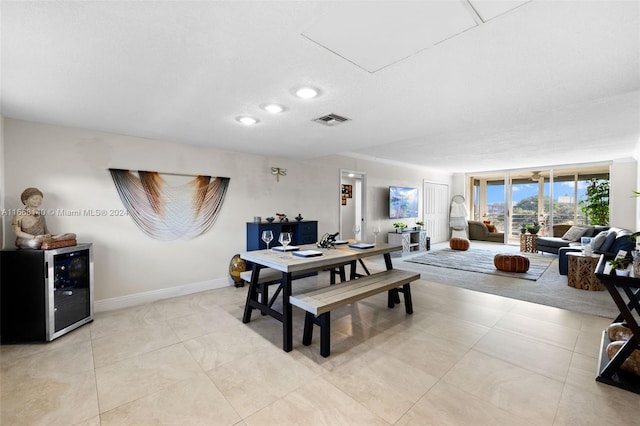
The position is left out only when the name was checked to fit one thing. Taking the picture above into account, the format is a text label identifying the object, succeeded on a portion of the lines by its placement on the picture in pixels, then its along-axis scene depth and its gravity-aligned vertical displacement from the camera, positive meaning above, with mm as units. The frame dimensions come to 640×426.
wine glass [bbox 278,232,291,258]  2928 -335
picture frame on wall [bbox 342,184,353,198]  7205 +471
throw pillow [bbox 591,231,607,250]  4762 -581
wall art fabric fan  3459 +93
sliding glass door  7637 +347
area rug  4941 -1167
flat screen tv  7000 +169
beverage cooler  2479 -815
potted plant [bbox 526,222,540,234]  7223 -528
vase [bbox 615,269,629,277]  1904 -465
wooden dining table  2387 -505
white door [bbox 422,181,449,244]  8594 -85
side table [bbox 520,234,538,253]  7176 -929
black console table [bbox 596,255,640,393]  1848 -991
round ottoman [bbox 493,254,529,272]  4922 -1005
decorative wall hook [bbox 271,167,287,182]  4832 +661
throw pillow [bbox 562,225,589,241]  6328 -585
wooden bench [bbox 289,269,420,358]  2270 -801
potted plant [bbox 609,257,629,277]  1954 -451
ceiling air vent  2760 +936
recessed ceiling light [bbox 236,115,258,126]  2783 +932
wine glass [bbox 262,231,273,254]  3227 -335
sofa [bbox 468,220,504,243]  8914 -825
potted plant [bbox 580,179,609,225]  6840 +168
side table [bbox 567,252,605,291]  3988 -964
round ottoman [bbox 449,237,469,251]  7411 -980
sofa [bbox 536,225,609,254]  6121 -754
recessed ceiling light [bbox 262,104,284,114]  2454 +930
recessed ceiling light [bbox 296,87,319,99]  2113 +931
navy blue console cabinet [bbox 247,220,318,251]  4371 -404
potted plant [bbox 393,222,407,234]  7000 -476
